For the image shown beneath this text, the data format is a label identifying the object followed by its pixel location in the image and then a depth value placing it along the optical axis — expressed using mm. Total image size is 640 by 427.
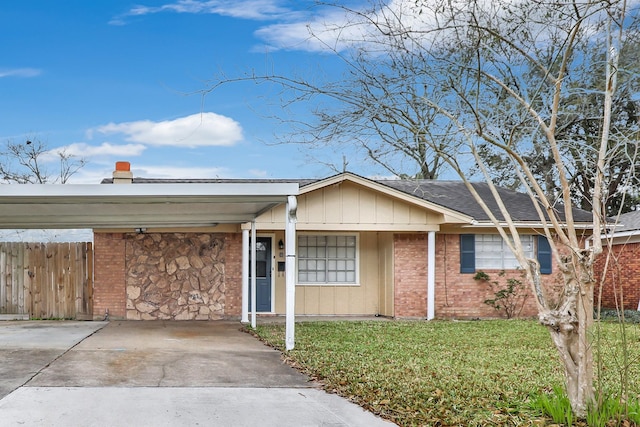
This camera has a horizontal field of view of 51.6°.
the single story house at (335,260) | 15078
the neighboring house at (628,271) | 17359
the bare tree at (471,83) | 5953
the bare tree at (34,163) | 26984
